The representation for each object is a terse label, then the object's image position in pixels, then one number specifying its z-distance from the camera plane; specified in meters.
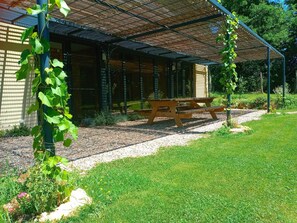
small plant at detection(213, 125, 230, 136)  6.63
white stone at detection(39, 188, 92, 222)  2.35
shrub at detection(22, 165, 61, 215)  2.37
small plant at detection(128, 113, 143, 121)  10.88
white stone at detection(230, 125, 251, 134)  6.72
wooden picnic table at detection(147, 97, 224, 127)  8.10
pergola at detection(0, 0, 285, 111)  6.58
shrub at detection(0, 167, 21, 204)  2.68
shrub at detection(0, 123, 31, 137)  7.02
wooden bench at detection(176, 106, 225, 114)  8.20
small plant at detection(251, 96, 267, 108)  15.05
